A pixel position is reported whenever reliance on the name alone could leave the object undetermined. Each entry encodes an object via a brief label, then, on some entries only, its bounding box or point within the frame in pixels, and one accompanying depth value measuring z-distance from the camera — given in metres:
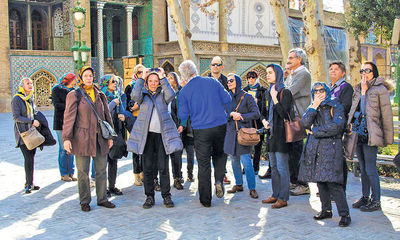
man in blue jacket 5.86
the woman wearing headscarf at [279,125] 5.66
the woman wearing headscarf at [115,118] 6.60
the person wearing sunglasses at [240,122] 6.39
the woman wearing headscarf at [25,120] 6.91
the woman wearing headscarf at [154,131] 5.89
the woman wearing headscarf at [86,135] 5.70
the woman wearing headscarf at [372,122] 5.48
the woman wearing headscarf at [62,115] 7.15
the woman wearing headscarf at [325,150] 5.00
